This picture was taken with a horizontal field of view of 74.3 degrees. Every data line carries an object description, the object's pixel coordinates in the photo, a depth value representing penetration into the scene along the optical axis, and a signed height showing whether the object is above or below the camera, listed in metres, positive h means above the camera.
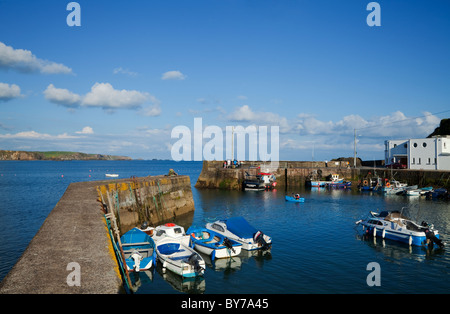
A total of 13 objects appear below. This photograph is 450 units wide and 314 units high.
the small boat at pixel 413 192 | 50.46 -4.98
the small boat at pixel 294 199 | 44.59 -5.53
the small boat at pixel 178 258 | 16.58 -5.64
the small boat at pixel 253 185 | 59.00 -4.48
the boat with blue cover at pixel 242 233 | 21.41 -5.41
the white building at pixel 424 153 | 58.69 +2.06
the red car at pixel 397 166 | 65.12 -0.71
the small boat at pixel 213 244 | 20.15 -5.82
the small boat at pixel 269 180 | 61.53 -3.67
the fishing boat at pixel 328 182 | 63.25 -4.14
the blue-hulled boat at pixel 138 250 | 17.11 -5.47
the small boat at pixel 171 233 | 21.02 -5.13
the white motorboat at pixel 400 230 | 22.41 -5.42
